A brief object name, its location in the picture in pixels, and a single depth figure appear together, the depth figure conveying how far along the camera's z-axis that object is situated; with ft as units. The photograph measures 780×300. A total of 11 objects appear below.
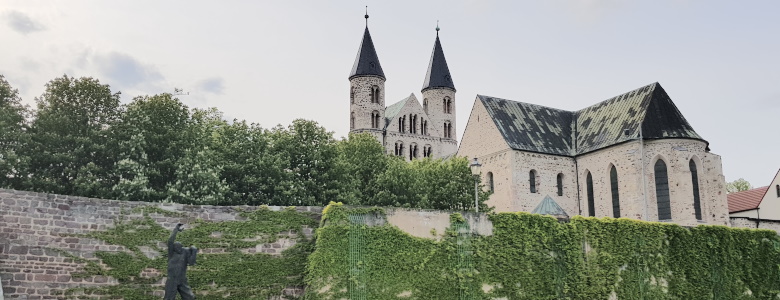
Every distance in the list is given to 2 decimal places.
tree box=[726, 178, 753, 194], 283.18
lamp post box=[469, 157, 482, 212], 87.35
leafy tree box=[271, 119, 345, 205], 110.22
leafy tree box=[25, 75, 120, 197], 93.71
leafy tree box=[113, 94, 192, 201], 94.63
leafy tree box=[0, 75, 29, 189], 90.12
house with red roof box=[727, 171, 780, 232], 179.22
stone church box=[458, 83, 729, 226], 133.90
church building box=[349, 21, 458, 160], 247.91
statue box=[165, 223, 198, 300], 49.29
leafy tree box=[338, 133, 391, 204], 130.72
